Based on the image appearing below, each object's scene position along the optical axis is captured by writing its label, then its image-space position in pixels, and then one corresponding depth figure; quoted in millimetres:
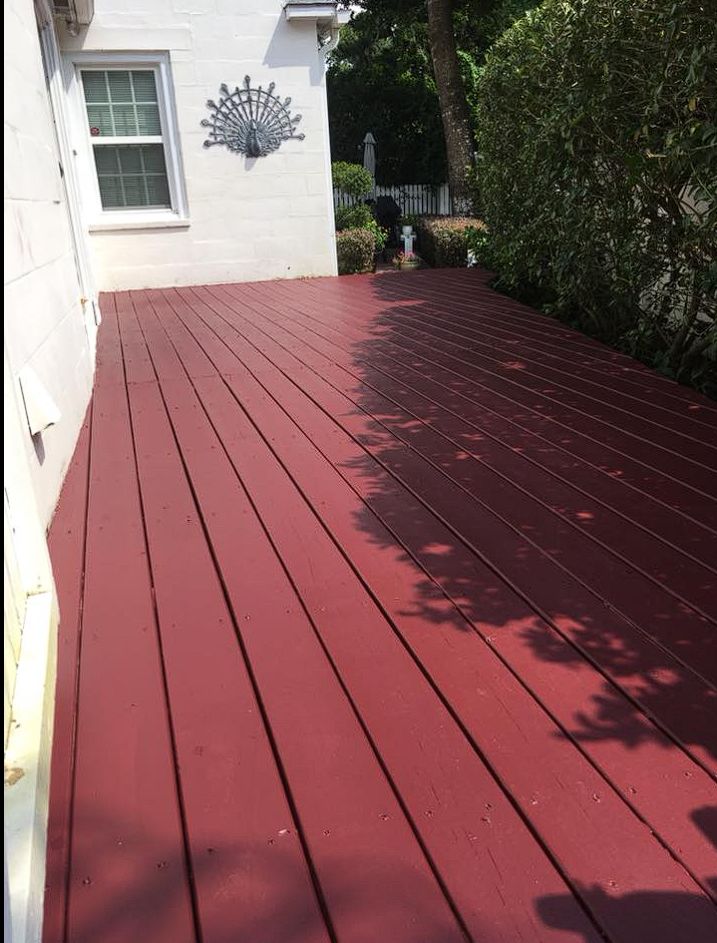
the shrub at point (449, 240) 10633
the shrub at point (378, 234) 12039
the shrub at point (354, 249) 10227
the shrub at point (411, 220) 13664
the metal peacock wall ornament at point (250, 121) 8930
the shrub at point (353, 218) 11953
